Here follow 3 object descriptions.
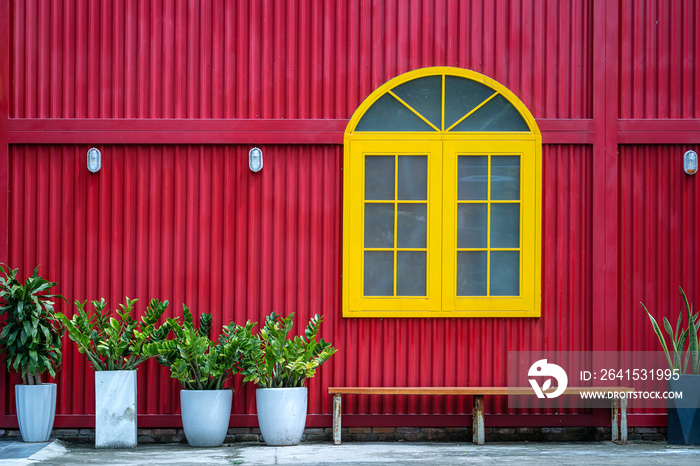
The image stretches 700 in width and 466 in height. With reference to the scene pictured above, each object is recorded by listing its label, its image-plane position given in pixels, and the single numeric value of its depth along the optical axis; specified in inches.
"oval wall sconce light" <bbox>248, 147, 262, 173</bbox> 351.6
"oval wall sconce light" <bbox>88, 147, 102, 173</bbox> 351.3
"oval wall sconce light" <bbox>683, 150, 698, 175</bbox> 357.1
